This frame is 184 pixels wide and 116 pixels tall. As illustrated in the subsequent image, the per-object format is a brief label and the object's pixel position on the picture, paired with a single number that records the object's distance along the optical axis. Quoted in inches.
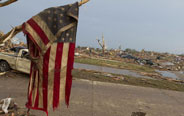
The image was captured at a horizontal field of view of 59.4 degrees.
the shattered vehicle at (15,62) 357.4
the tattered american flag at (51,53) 104.0
